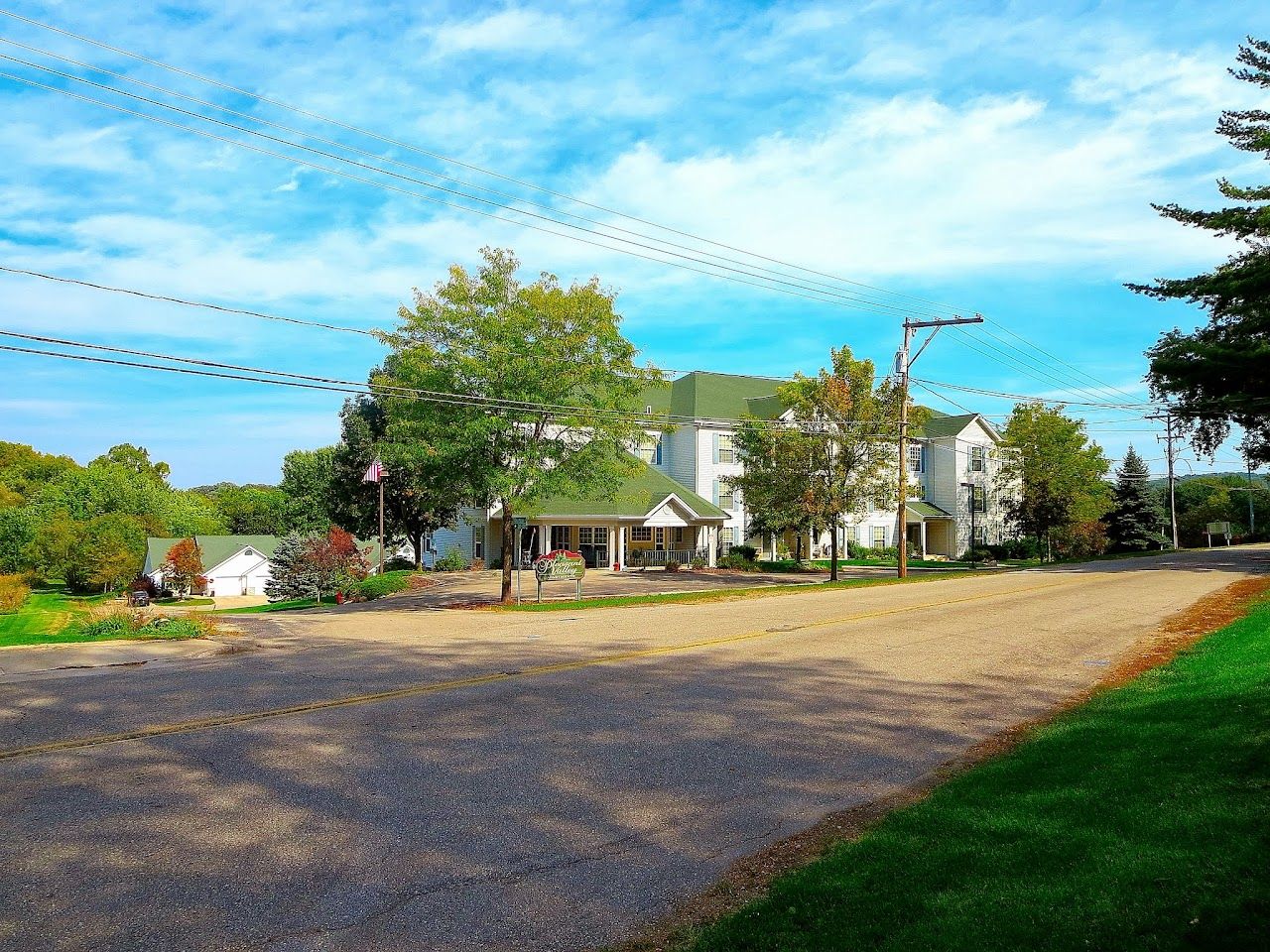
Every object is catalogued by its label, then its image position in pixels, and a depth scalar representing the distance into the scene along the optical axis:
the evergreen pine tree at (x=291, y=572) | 37.78
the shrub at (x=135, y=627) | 17.25
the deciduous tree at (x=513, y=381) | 24.45
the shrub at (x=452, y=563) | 47.25
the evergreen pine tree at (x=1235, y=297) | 17.59
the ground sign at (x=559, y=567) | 26.86
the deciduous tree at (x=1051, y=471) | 50.53
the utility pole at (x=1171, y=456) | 67.38
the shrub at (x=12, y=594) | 32.00
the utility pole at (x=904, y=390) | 34.22
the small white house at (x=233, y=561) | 58.72
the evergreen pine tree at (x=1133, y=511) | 68.00
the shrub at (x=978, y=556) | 53.78
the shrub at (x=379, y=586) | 35.19
